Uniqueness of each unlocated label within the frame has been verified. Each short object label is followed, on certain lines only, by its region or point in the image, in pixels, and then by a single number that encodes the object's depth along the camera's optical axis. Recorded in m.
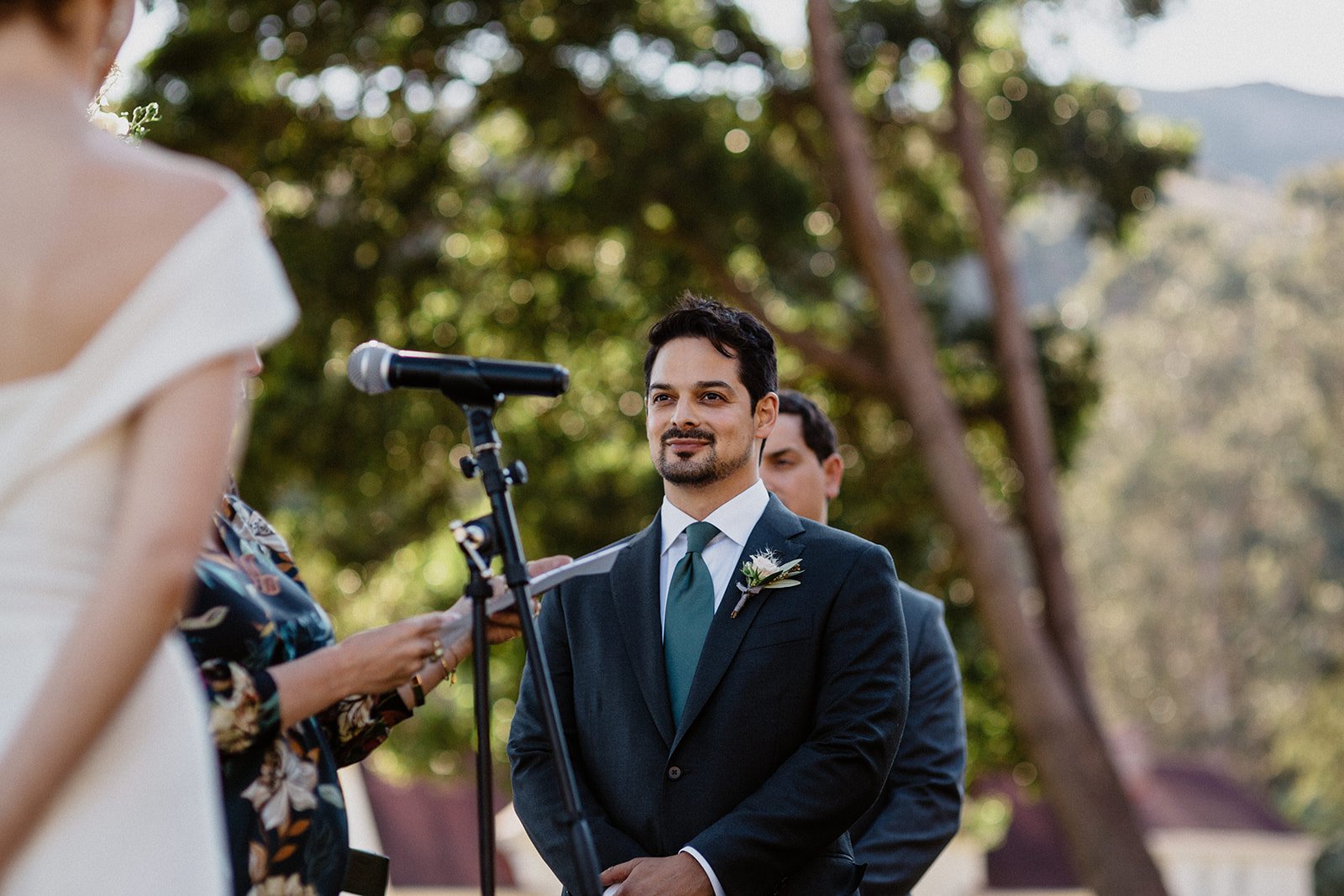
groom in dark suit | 3.46
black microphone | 2.70
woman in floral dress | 2.46
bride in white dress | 1.82
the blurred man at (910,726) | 4.60
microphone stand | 2.55
